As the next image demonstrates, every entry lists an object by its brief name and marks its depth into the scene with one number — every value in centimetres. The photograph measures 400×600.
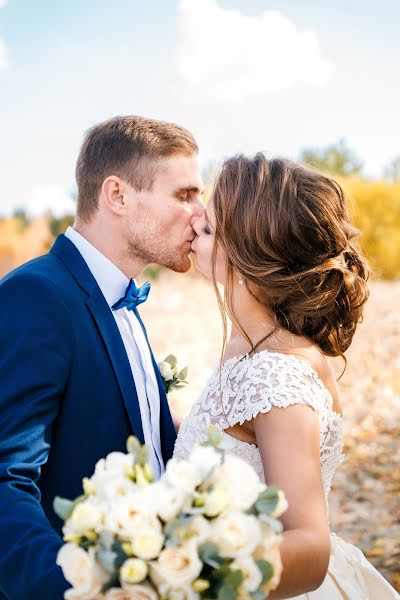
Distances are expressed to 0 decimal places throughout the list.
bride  240
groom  211
